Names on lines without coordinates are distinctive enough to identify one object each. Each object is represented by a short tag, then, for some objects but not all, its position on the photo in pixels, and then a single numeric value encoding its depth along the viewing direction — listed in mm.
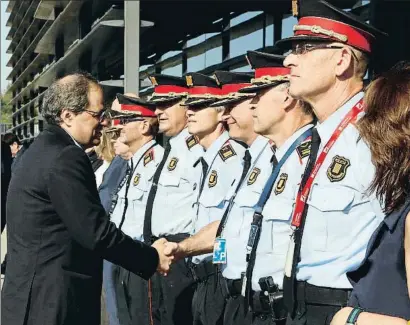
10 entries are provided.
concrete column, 7781
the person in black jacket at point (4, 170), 10228
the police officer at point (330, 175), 3018
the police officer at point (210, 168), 4695
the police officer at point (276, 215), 3475
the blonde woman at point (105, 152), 7453
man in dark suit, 3699
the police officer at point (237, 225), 3939
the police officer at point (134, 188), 5578
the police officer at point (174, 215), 5332
